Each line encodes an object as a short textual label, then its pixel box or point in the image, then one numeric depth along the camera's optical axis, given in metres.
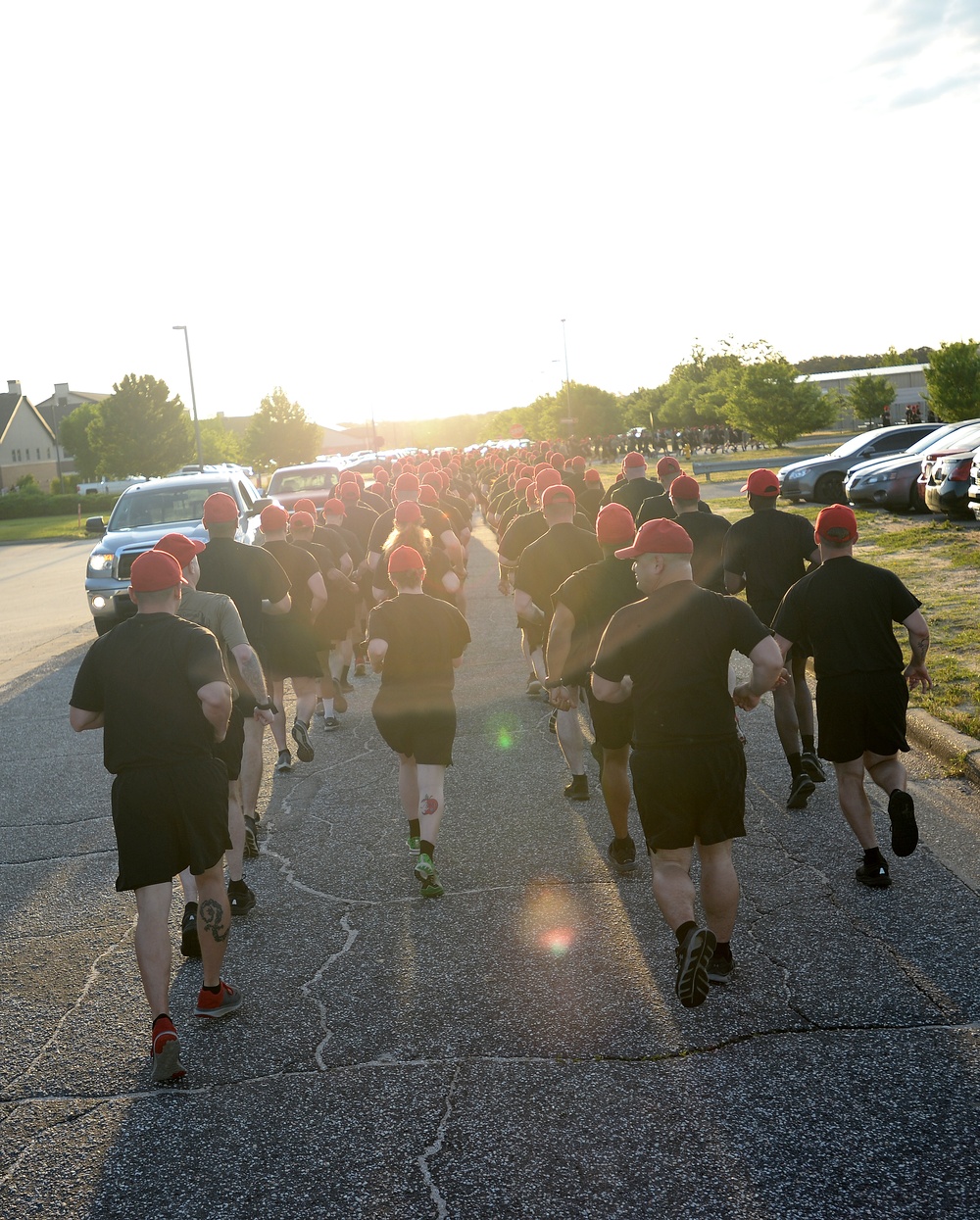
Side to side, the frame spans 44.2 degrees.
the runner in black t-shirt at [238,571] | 7.79
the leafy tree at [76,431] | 96.21
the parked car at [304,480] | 25.19
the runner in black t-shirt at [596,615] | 6.56
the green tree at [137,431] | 70.94
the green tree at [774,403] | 49.75
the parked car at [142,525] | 15.68
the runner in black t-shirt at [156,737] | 4.69
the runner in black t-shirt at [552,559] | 8.28
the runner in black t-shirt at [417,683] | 6.49
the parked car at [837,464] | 27.58
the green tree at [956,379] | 42.09
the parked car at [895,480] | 23.89
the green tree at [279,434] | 99.62
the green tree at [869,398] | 69.25
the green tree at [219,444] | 98.56
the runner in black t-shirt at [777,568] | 7.68
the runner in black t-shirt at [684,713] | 4.83
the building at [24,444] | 94.10
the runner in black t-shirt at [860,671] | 5.99
